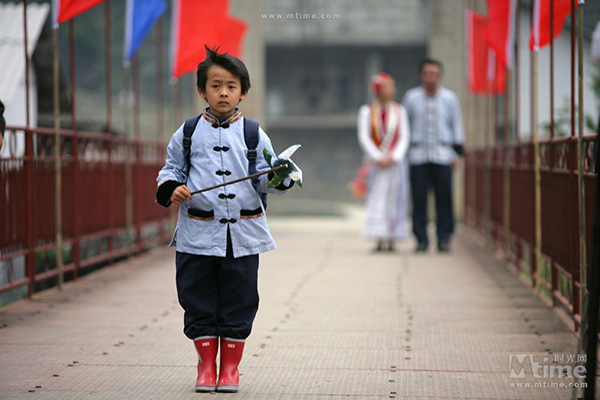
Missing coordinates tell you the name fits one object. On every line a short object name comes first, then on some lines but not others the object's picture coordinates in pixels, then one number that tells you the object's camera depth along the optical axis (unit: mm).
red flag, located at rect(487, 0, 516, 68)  17953
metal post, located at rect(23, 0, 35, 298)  14875
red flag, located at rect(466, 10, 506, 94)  26062
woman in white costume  22812
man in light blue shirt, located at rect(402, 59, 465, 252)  22984
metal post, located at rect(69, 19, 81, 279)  17484
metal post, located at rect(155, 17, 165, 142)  25562
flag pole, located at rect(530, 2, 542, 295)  15180
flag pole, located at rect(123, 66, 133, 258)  21281
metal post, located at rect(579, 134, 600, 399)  6656
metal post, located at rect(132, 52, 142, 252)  22266
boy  9070
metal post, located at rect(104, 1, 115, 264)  19997
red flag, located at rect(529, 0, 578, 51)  13237
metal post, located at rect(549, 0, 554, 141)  13609
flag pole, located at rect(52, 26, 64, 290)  15930
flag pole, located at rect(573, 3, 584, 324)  10883
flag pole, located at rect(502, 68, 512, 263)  19156
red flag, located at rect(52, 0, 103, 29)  15664
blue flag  20203
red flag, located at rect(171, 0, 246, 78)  20859
